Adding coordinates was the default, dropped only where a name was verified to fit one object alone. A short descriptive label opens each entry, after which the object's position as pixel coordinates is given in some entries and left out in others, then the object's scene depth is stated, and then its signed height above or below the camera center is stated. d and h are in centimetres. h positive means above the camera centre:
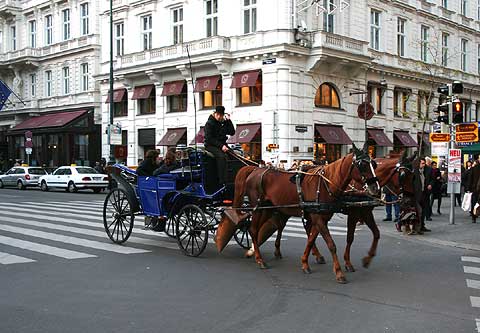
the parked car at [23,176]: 3584 -129
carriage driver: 1038 +31
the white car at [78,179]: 3153 -128
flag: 2530 +279
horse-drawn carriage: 1041 -85
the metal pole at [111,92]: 3114 +331
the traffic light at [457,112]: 1554 +109
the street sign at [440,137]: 1684 +47
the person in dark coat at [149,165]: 1197 -21
